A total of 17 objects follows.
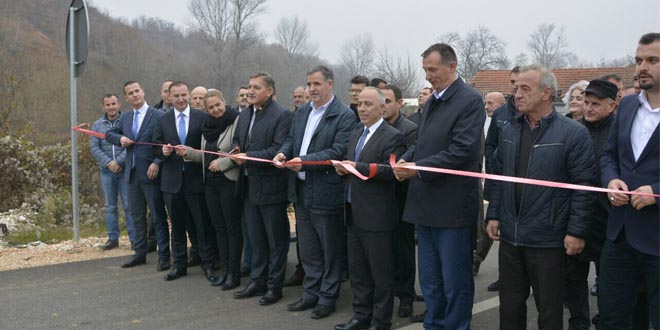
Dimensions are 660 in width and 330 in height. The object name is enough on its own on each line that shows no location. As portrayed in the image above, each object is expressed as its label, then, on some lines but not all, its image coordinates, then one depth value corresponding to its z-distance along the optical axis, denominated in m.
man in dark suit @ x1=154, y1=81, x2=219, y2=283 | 7.09
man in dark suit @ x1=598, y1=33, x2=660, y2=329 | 3.72
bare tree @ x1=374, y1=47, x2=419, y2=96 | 37.65
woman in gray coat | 6.67
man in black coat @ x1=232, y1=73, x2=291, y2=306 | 6.23
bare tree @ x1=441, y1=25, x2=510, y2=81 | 45.72
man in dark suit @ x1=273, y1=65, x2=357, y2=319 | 5.72
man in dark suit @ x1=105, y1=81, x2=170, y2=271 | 7.50
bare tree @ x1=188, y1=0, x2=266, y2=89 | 50.91
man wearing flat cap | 4.95
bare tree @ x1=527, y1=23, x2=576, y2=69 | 71.88
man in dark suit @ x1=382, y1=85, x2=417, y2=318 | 5.83
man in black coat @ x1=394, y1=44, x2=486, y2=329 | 4.67
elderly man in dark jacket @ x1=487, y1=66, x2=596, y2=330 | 4.15
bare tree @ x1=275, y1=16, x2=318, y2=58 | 60.91
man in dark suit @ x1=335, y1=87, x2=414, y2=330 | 5.19
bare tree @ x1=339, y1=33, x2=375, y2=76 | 54.48
